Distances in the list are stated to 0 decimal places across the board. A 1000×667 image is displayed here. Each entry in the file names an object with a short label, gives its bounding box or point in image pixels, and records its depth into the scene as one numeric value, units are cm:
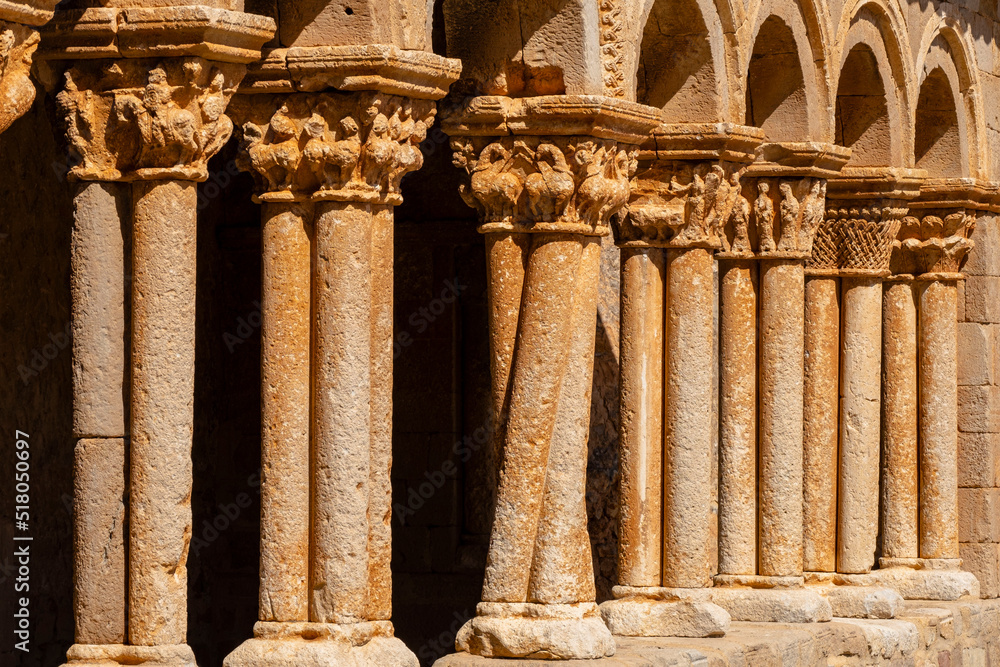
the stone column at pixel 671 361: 1800
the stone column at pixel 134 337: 1218
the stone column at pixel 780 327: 2027
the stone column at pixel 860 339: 2269
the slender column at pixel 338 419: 1340
